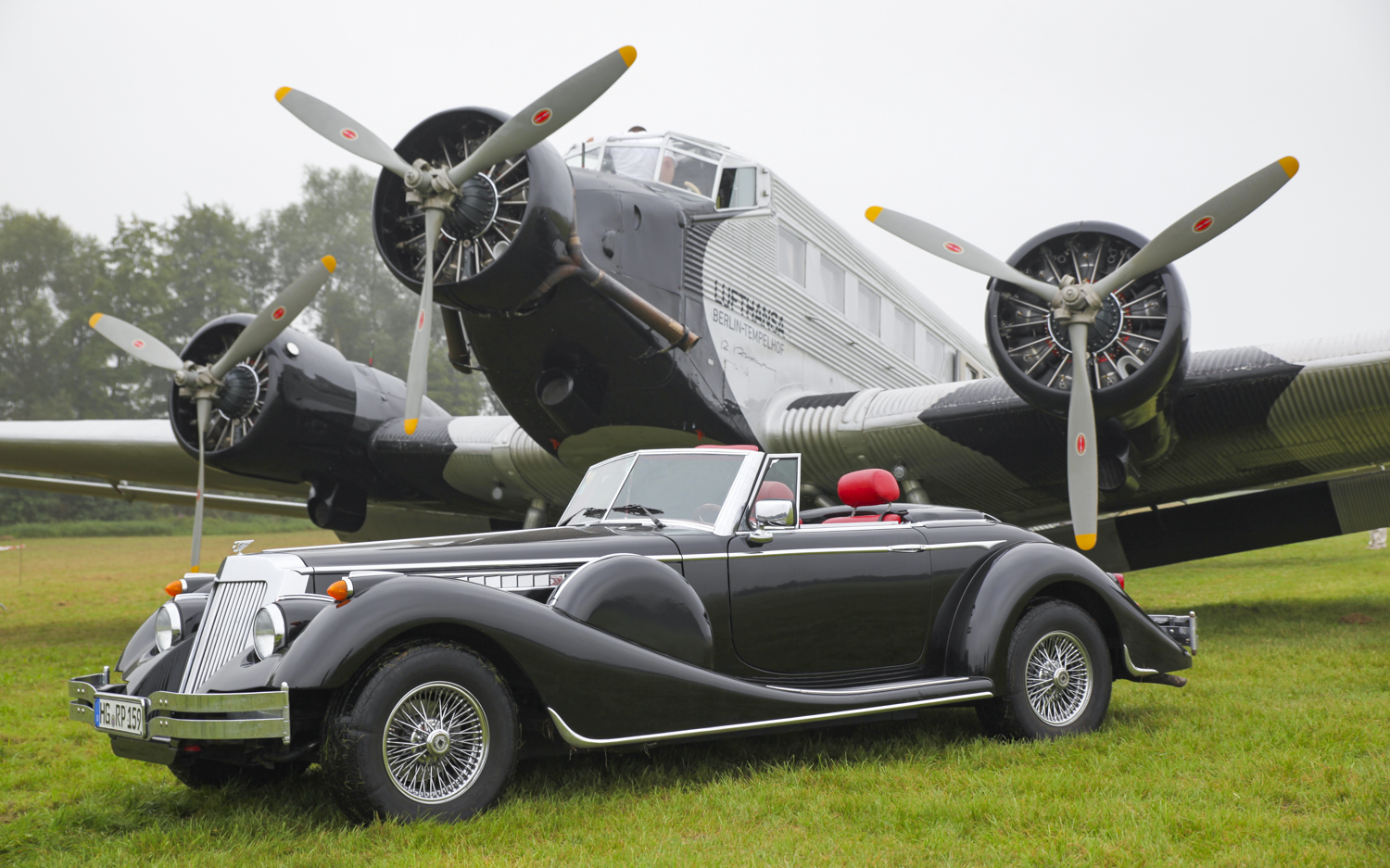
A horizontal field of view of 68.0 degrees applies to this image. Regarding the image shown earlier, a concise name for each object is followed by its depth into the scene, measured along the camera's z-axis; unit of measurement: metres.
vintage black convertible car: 3.86
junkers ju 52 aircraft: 8.92
